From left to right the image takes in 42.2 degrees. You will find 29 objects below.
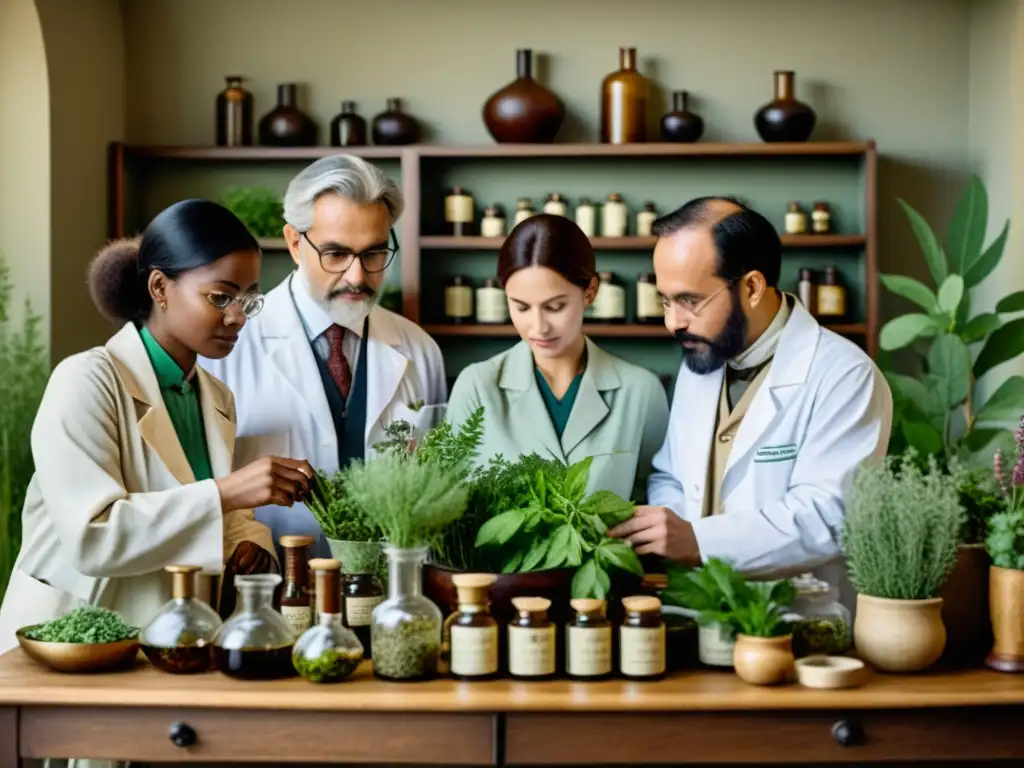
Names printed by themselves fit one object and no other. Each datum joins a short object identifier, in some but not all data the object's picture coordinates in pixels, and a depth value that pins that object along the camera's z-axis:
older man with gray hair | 3.04
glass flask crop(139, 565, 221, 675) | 1.99
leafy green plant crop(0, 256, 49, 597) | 4.38
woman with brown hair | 2.64
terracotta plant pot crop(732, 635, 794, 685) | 1.93
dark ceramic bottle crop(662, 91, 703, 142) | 5.46
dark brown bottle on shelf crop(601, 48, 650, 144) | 5.50
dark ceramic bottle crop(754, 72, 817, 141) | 5.42
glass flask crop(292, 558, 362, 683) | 1.94
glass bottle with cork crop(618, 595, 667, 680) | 1.96
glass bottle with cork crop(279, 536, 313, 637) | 2.07
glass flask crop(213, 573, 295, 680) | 1.95
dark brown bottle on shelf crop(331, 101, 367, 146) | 5.59
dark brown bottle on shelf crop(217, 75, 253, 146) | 5.64
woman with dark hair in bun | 2.20
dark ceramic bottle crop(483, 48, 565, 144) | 5.45
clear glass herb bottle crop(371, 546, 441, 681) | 1.93
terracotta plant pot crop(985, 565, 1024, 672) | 2.03
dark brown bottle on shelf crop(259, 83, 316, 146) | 5.56
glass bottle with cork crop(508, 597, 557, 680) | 1.94
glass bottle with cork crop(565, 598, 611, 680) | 1.95
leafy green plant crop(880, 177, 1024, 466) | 4.79
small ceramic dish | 1.93
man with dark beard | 2.34
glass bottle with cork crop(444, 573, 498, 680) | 1.93
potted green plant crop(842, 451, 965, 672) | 2.01
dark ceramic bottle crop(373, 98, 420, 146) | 5.54
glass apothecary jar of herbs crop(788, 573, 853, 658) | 2.07
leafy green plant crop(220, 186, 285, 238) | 5.33
